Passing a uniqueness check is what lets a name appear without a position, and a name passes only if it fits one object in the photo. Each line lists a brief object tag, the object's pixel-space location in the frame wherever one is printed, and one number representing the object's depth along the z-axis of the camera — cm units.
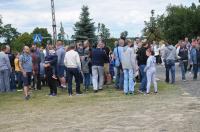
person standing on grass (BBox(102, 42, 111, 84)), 1513
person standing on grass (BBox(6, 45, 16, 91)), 1719
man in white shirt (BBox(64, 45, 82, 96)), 1423
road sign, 2678
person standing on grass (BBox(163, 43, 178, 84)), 1677
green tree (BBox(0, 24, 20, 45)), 10522
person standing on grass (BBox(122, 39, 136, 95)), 1385
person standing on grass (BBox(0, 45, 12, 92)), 1621
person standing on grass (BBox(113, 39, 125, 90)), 1447
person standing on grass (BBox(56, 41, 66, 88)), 1592
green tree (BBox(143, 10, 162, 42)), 6457
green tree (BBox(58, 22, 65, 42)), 3980
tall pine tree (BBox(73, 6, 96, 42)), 5862
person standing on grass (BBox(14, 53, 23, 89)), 1705
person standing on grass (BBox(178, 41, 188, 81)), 1819
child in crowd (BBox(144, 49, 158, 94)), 1384
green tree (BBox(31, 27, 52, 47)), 10242
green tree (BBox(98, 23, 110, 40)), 6826
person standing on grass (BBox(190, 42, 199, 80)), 1824
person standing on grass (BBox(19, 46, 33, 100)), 1391
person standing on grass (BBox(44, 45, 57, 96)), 1428
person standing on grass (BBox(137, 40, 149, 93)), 1434
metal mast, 2743
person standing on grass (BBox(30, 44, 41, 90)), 1634
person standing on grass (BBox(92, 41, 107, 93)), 1477
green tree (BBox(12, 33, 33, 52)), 9657
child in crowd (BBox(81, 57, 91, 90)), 1536
